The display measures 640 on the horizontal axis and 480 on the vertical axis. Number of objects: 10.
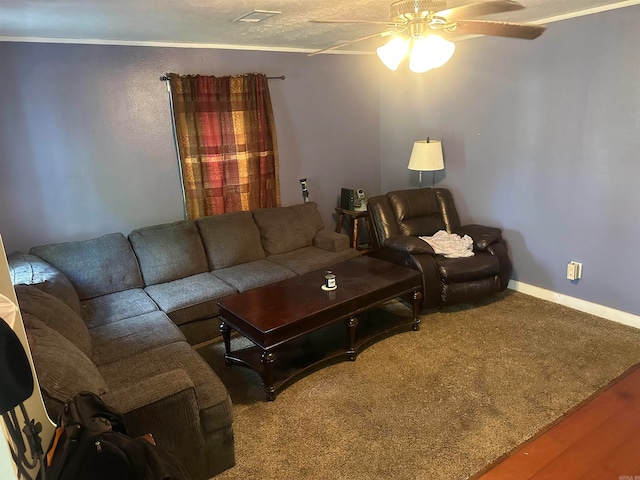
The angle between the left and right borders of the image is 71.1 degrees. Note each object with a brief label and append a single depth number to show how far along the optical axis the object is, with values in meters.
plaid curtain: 3.89
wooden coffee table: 2.72
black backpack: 1.34
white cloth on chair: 3.83
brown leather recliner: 3.61
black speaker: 4.72
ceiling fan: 1.94
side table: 4.62
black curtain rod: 3.75
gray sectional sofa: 1.92
